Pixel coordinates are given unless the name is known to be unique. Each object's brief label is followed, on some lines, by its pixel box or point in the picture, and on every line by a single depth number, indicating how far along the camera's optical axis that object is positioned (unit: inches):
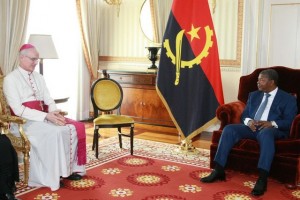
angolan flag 166.4
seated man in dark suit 129.3
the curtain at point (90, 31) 238.5
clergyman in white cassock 124.8
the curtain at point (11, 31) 179.2
